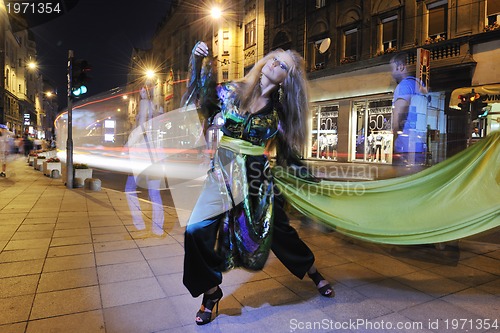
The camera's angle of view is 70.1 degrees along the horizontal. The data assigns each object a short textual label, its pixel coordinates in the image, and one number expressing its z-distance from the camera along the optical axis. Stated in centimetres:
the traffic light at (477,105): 1295
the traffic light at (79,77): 1099
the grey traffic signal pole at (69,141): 1123
